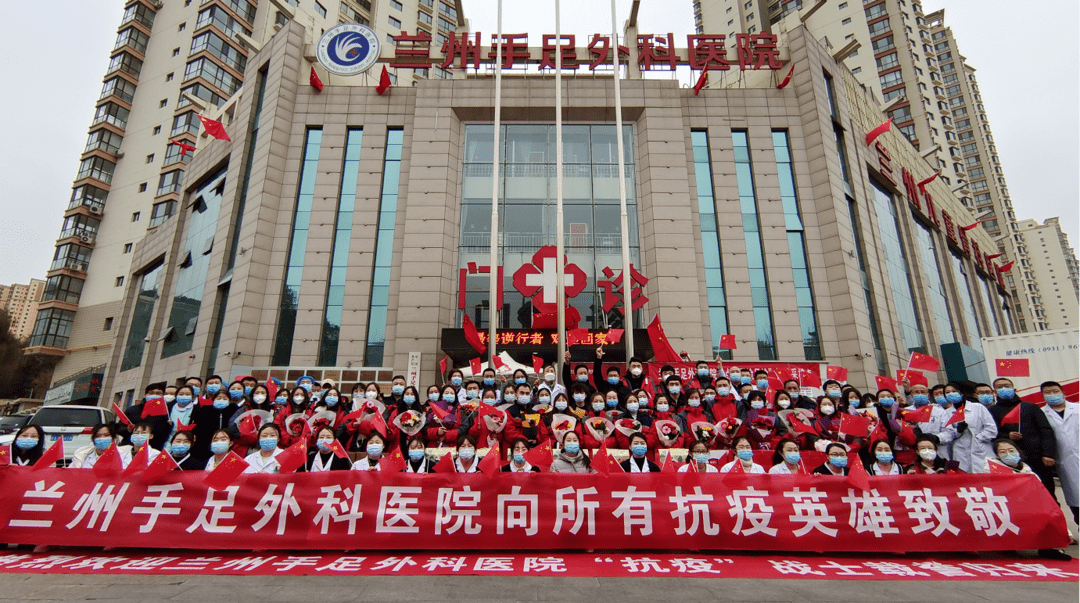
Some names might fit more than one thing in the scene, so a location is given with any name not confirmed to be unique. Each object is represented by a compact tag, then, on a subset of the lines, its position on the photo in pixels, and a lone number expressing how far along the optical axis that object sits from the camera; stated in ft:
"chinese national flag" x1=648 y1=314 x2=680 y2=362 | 46.03
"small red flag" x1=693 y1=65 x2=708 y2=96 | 70.59
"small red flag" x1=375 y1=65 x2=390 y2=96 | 70.59
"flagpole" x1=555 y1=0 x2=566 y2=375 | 47.25
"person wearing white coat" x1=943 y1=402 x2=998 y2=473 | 21.85
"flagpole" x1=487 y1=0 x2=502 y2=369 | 49.93
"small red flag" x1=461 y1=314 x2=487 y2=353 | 51.65
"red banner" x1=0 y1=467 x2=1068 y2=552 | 18.08
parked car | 34.06
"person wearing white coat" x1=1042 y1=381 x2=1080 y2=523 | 20.81
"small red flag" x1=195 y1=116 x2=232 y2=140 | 76.05
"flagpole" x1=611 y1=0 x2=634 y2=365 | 50.16
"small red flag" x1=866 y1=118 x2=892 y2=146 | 81.03
